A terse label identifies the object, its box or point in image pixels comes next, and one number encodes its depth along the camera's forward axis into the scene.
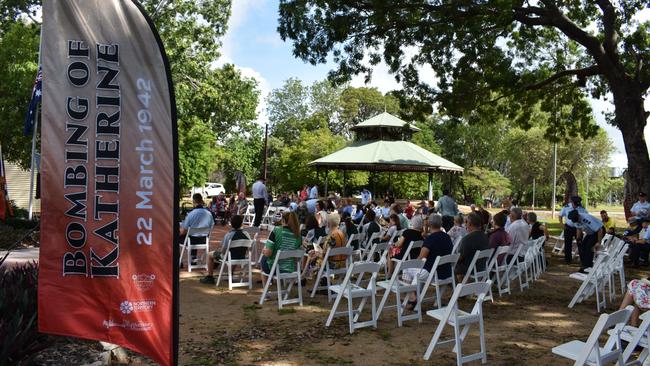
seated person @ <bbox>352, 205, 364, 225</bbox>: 13.63
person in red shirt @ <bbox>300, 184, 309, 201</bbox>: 21.43
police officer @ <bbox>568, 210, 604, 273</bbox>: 9.46
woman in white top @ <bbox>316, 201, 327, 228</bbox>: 10.28
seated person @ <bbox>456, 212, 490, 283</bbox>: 7.00
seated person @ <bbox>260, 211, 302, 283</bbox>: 7.10
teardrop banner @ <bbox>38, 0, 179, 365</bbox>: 2.70
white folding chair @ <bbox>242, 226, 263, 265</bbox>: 8.99
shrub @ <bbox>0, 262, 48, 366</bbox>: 3.27
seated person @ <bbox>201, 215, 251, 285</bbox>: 7.96
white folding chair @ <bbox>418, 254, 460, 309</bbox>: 5.96
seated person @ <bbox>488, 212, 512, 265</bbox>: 8.08
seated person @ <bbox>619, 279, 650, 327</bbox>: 4.66
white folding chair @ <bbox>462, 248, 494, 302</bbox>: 6.72
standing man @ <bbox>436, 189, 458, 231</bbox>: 12.48
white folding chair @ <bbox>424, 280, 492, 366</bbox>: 4.47
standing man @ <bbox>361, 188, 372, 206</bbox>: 20.61
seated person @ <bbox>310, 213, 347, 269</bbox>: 7.56
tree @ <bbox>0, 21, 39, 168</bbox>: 16.56
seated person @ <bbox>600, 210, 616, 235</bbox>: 12.08
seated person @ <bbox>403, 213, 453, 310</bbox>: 6.45
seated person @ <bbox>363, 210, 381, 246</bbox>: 9.69
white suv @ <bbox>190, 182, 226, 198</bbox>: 43.99
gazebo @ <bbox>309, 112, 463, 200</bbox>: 19.70
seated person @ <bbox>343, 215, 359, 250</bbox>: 9.31
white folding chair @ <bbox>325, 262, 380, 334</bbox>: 5.62
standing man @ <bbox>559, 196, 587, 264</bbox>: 11.19
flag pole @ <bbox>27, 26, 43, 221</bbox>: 11.76
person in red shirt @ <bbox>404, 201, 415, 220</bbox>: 15.35
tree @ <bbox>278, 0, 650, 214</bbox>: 11.00
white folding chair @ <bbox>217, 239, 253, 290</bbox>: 7.65
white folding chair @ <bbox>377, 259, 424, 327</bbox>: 5.80
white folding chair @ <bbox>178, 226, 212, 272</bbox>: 8.80
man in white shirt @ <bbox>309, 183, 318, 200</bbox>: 19.57
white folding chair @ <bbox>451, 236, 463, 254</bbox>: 8.33
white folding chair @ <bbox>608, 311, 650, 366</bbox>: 3.57
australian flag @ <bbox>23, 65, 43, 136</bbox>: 8.83
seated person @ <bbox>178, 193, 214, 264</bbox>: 8.98
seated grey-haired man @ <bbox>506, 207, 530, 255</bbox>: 8.31
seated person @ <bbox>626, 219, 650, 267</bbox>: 10.23
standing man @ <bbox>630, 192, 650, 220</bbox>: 11.12
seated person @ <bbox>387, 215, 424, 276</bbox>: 7.48
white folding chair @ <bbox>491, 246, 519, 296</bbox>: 7.54
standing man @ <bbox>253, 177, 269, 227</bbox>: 14.96
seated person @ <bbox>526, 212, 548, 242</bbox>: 10.36
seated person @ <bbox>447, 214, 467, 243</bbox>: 9.48
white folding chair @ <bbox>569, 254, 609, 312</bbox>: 6.81
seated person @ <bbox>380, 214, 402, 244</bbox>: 9.41
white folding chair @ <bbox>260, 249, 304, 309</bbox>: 6.53
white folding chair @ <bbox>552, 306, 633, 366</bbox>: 3.32
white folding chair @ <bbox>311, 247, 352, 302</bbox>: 7.00
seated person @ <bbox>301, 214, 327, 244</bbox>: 9.05
